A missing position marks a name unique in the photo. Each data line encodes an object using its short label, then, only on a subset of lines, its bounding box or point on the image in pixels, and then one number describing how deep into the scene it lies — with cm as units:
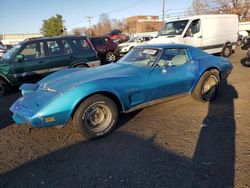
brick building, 7155
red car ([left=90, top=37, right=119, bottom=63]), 1379
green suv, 728
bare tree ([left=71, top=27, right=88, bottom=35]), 11191
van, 1130
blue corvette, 360
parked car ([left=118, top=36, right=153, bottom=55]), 1712
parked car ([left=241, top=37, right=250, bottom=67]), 1307
